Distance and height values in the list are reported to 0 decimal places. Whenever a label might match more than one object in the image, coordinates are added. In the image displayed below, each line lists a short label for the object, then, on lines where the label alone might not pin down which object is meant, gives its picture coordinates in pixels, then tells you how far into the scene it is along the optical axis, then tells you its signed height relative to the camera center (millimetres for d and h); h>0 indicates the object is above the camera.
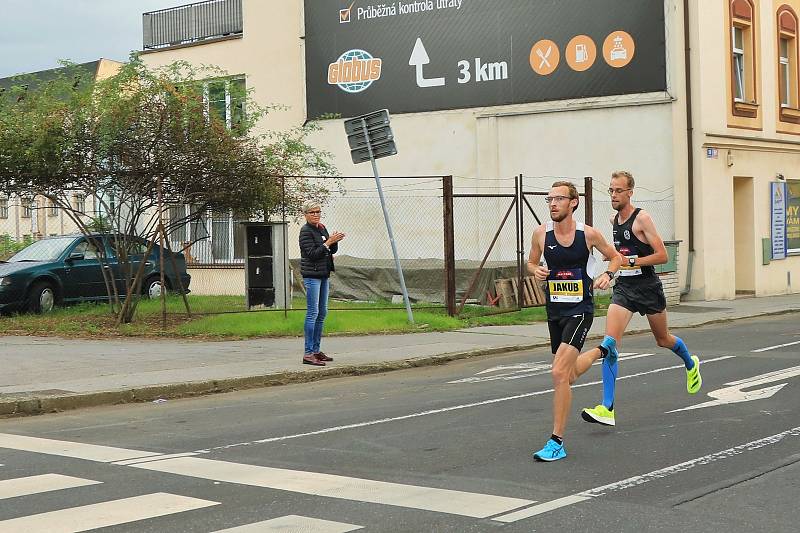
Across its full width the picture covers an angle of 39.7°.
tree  17094 +1790
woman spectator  13180 -134
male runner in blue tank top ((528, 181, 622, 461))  7801 -166
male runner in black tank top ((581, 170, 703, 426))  8992 -219
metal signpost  17266 +1904
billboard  24625 +4865
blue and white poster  27578 +816
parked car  19453 -85
